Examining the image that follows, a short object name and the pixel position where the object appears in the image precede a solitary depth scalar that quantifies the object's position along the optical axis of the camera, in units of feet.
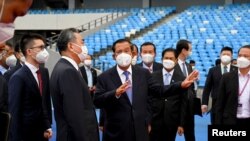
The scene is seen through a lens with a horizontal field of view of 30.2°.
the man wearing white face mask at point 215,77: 22.38
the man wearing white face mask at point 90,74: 33.73
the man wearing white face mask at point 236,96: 16.87
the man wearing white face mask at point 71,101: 11.73
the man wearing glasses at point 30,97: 13.88
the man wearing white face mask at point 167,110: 18.74
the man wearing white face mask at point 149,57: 20.20
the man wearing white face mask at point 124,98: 14.35
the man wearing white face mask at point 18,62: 18.83
